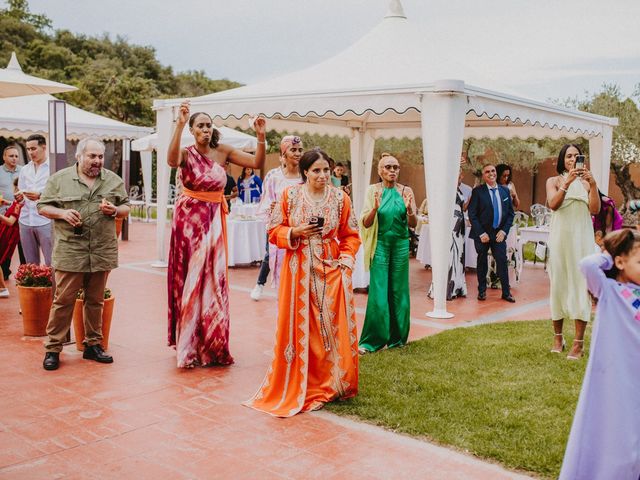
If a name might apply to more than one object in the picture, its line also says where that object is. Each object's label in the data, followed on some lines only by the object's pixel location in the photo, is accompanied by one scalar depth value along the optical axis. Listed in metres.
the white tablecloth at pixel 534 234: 11.98
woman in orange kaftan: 4.94
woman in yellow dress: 6.18
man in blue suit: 9.58
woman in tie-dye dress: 5.79
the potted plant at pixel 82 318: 6.20
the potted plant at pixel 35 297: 6.81
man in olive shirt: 5.75
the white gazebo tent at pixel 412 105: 8.05
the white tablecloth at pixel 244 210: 12.80
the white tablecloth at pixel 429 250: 11.64
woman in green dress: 6.34
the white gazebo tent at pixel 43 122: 13.73
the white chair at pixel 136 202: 22.41
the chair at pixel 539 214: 14.26
